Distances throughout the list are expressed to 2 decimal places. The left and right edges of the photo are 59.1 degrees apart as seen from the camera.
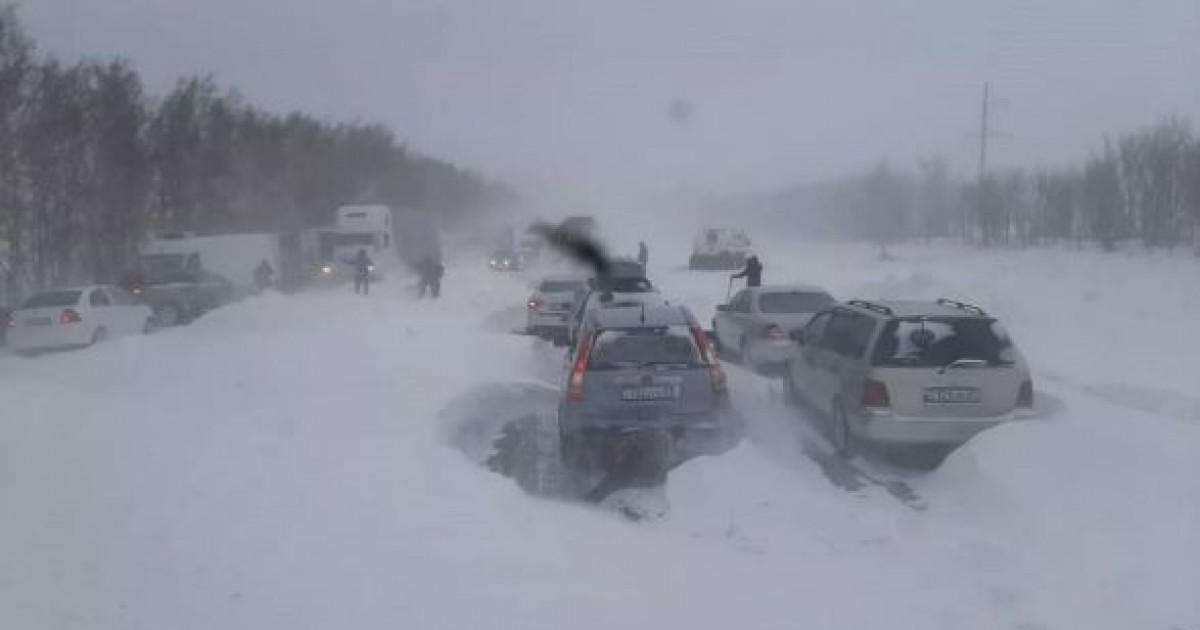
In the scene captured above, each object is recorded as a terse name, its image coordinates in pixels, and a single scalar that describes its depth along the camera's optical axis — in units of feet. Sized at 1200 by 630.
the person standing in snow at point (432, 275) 104.94
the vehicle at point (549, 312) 73.87
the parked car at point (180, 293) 96.58
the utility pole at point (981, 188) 169.37
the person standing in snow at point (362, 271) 109.19
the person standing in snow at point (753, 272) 74.95
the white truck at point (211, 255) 105.50
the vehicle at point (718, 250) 155.74
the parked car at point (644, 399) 30.99
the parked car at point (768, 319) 52.90
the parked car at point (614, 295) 37.39
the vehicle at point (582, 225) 173.68
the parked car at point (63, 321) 68.44
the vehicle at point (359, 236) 141.79
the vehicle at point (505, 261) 171.01
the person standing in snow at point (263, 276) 116.91
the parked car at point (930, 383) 31.30
